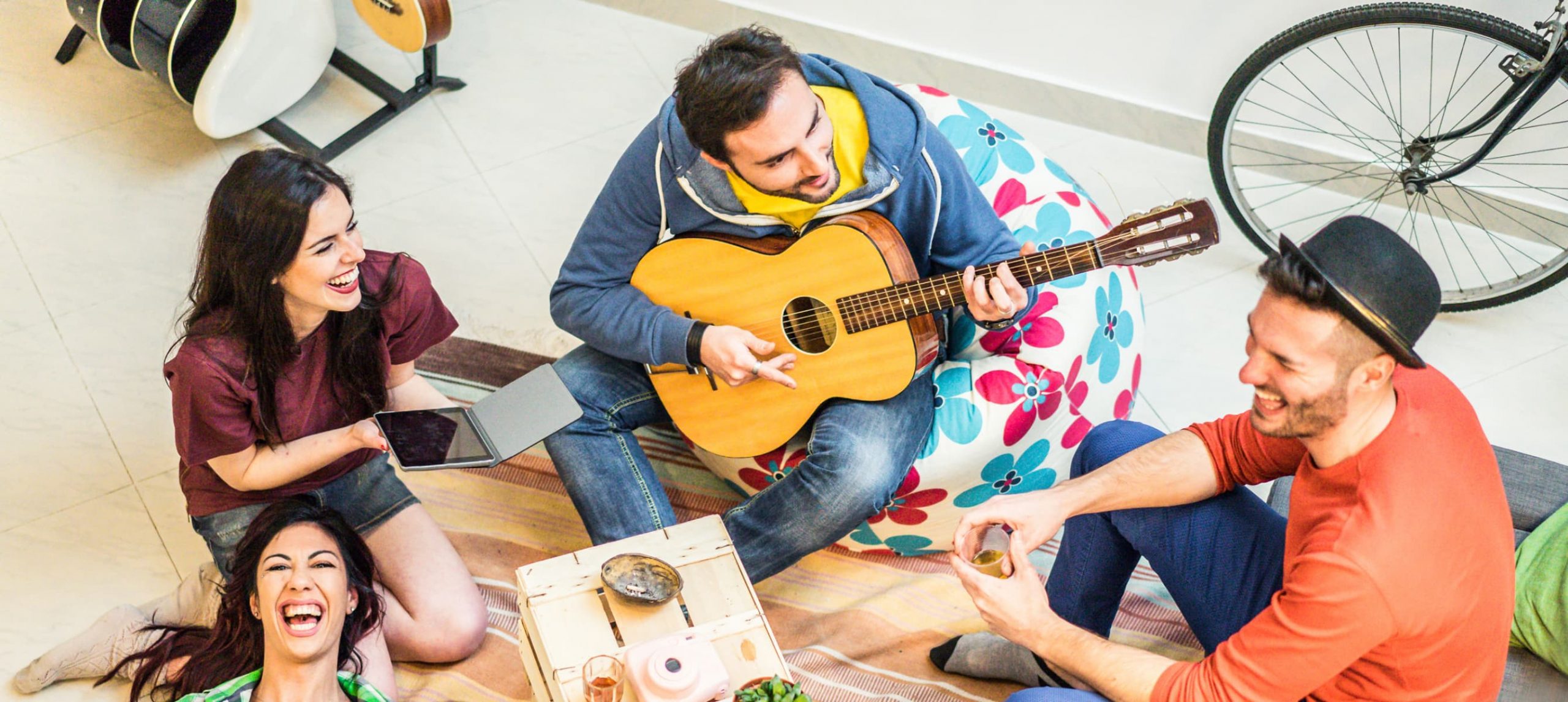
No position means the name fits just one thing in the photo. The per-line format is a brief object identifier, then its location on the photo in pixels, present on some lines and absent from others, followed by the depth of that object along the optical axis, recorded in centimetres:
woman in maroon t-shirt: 197
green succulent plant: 175
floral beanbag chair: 234
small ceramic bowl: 192
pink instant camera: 178
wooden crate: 189
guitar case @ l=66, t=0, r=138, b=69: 308
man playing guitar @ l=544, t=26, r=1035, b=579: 207
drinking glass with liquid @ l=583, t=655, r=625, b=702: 178
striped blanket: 233
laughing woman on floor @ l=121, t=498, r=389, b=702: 201
